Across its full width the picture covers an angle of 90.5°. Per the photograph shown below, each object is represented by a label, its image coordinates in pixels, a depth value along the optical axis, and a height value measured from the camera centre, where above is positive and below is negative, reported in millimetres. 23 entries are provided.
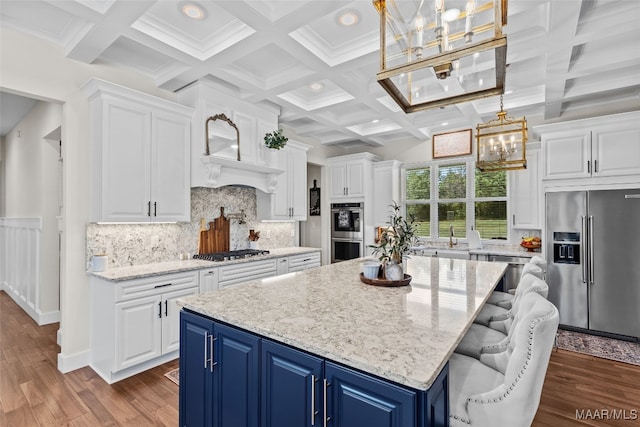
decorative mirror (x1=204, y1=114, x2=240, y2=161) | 3678 +942
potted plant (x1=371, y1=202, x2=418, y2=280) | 2311 -227
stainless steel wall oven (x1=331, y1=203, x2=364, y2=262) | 5855 -292
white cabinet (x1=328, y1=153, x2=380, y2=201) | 5875 +757
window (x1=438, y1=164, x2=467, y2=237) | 5555 +271
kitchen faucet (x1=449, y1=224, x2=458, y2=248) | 5334 -362
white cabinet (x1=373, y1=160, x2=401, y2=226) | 5934 +523
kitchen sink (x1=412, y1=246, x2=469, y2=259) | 4816 -584
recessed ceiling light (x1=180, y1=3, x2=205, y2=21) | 2420 +1603
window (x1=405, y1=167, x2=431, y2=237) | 5930 +355
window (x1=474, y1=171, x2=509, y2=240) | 5125 +170
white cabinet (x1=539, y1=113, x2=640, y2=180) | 3631 +814
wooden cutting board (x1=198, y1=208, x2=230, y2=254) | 4012 -270
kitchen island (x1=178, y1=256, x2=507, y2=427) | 1074 -543
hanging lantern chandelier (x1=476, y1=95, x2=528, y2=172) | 3105 +720
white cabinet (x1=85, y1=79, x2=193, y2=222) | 2881 +591
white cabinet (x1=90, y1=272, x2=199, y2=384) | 2680 -962
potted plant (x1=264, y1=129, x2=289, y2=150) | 4234 +1009
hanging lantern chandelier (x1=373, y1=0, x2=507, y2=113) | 1279 +782
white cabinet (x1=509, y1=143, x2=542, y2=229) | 4594 +325
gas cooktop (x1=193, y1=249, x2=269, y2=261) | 3643 -476
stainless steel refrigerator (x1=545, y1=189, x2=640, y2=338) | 3574 -513
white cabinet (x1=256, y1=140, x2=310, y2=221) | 4699 +389
